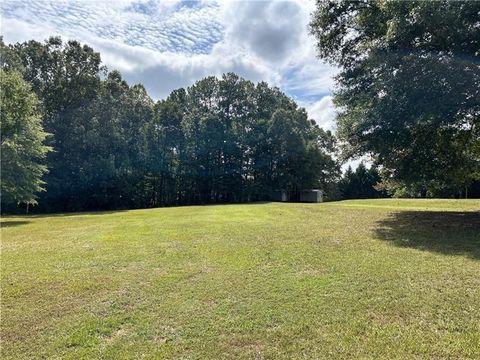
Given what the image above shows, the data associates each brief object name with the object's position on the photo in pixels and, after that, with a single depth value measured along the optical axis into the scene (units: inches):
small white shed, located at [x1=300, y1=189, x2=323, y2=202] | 1849.2
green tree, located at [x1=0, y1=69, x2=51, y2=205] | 765.3
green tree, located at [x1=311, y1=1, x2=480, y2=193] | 459.8
